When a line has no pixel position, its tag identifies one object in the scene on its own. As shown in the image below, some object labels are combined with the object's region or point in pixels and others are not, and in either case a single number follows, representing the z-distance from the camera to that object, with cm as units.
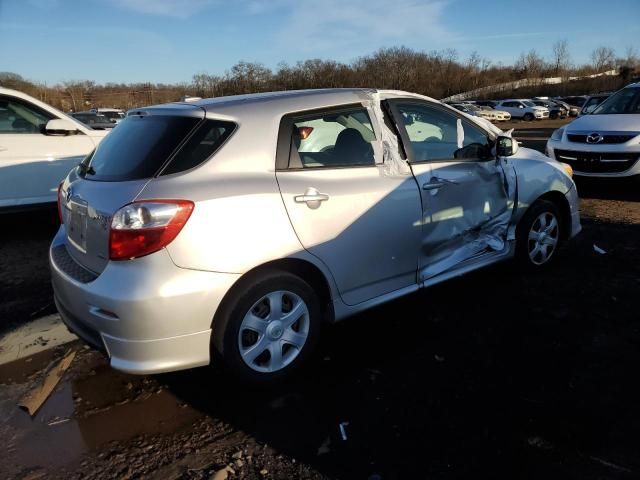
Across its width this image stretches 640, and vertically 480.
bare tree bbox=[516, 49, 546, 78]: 9219
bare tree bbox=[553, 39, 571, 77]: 9425
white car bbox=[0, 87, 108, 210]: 590
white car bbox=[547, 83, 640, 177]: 729
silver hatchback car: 248
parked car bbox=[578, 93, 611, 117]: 912
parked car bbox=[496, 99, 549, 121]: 3653
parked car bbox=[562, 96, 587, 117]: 4050
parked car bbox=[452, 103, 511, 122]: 3315
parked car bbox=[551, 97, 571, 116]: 3928
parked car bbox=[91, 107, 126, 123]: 2357
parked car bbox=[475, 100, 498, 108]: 4016
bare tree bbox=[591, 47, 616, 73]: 9688
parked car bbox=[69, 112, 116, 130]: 1717
